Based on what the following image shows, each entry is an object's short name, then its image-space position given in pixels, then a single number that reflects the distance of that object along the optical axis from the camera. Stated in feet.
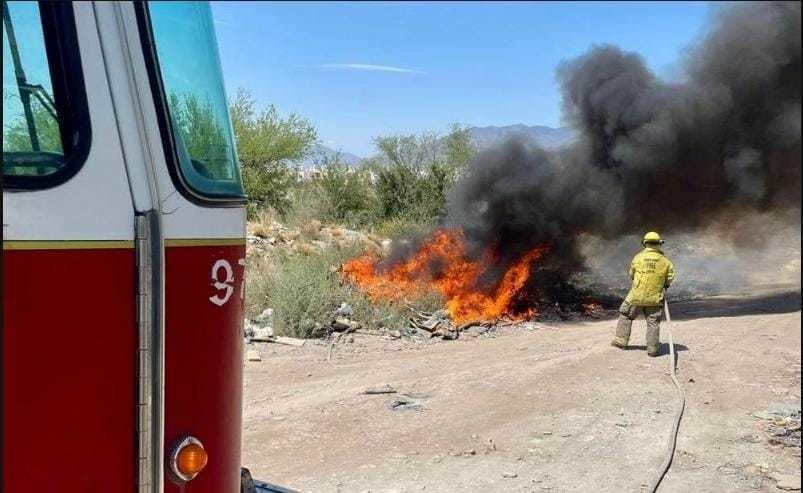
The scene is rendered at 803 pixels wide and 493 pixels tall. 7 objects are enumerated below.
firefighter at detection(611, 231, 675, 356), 28.73
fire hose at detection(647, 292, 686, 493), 15.83
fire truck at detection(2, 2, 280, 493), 5.72
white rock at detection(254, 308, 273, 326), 35.06
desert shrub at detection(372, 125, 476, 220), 73.72
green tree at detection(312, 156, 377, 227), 76.84
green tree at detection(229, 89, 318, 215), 74.18
